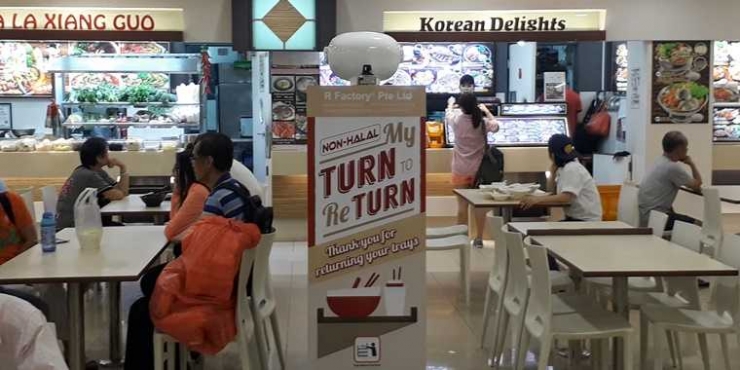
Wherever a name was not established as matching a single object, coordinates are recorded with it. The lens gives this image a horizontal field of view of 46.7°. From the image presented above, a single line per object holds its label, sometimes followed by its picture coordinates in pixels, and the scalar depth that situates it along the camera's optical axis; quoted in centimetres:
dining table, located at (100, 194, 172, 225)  586
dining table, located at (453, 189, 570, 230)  599
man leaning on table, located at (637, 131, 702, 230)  639
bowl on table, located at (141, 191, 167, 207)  605
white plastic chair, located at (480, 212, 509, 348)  475
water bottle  432
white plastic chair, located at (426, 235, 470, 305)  622
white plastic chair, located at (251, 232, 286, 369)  420
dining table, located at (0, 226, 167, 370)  372
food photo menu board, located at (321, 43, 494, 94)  972
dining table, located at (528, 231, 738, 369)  385
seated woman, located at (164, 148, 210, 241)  452
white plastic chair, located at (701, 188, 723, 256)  577
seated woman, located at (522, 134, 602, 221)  577
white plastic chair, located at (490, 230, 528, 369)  420
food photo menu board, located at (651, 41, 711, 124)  874
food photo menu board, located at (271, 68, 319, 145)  858
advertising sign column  370
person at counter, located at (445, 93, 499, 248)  829
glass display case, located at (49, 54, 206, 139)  899
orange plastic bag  379
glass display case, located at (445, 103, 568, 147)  895
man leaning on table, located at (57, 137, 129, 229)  602
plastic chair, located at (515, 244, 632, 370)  389
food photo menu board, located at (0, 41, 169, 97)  919
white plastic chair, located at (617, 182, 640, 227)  625
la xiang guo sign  818
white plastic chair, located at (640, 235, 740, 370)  408
